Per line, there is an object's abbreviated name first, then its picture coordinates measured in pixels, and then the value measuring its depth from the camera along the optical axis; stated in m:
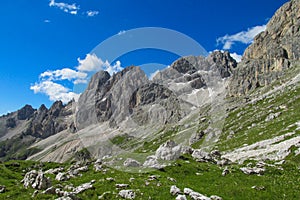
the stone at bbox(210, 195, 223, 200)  20.64
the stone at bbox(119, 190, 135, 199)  20.66
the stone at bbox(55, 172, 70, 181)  30.62
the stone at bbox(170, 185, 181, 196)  21.09
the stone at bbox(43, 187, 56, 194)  23.19
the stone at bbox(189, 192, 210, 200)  20.11
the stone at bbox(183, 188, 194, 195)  21.34
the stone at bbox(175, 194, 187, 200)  19.40
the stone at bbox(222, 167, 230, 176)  30.07
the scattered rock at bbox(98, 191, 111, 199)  21.23
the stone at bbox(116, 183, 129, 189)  23.22
